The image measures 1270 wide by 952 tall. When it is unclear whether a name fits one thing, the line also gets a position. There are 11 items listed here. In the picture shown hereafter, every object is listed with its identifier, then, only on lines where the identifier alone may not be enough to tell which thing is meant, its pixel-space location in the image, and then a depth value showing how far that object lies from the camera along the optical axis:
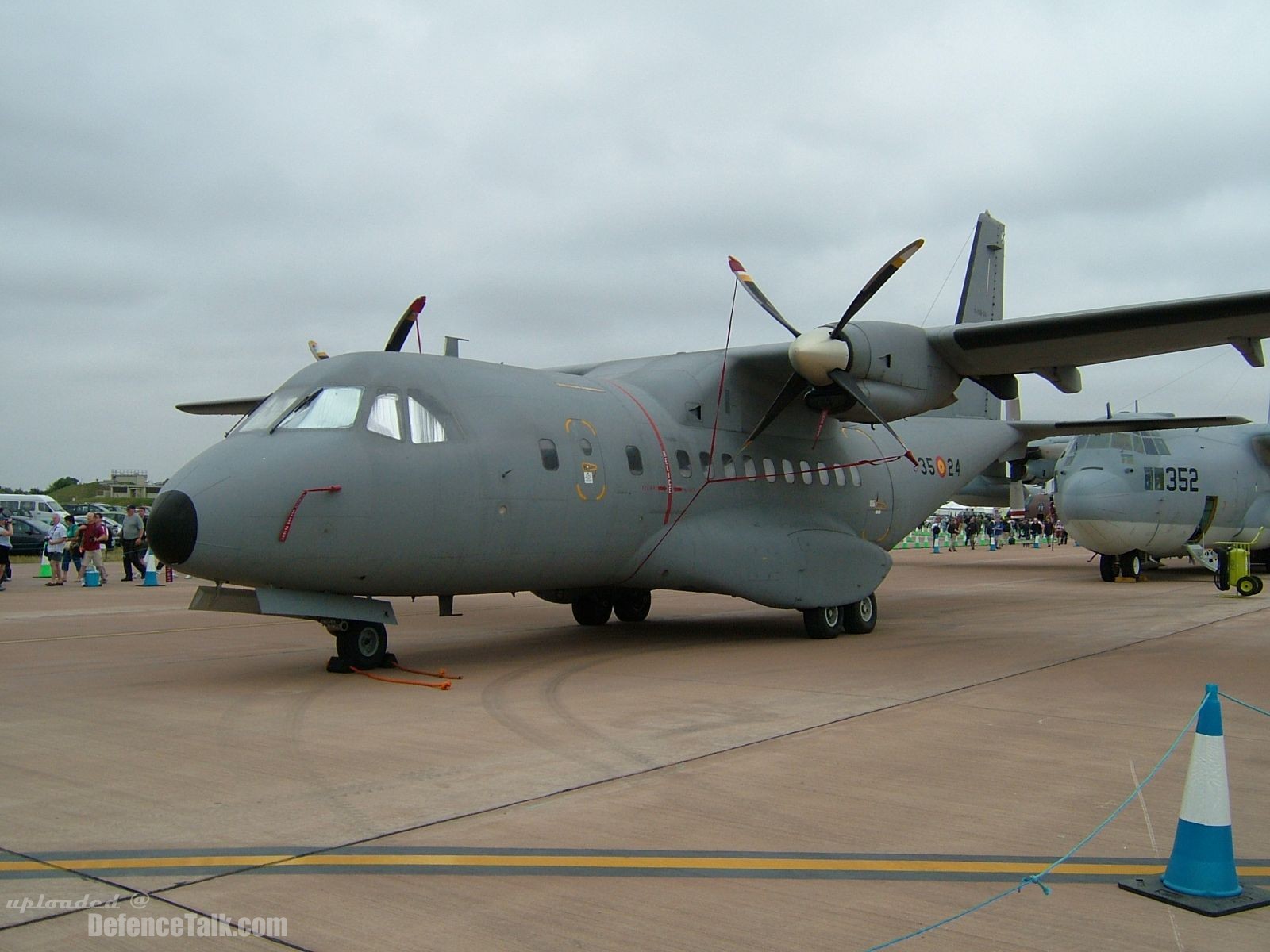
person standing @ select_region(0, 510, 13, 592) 21.53
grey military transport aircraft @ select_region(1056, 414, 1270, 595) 22.98
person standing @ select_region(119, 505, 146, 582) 23.91
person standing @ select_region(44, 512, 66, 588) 23.91
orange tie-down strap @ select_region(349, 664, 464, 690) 9.01
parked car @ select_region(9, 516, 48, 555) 35.69
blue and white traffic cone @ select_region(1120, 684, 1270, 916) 3.96
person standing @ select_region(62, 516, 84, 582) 25.05
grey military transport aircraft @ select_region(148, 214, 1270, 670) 8.82
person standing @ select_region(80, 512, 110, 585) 23.47
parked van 43.12
